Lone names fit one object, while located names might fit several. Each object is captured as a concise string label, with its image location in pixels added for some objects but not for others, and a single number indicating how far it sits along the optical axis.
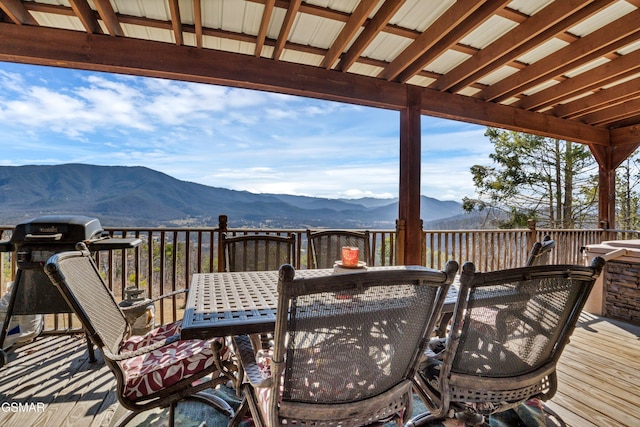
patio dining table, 1.20
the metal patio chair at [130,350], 1.27
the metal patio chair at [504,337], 1.16
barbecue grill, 2.37
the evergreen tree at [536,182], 10.62
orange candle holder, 1.76
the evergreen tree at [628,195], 10.53
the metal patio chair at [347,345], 0.90
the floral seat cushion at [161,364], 1.38
